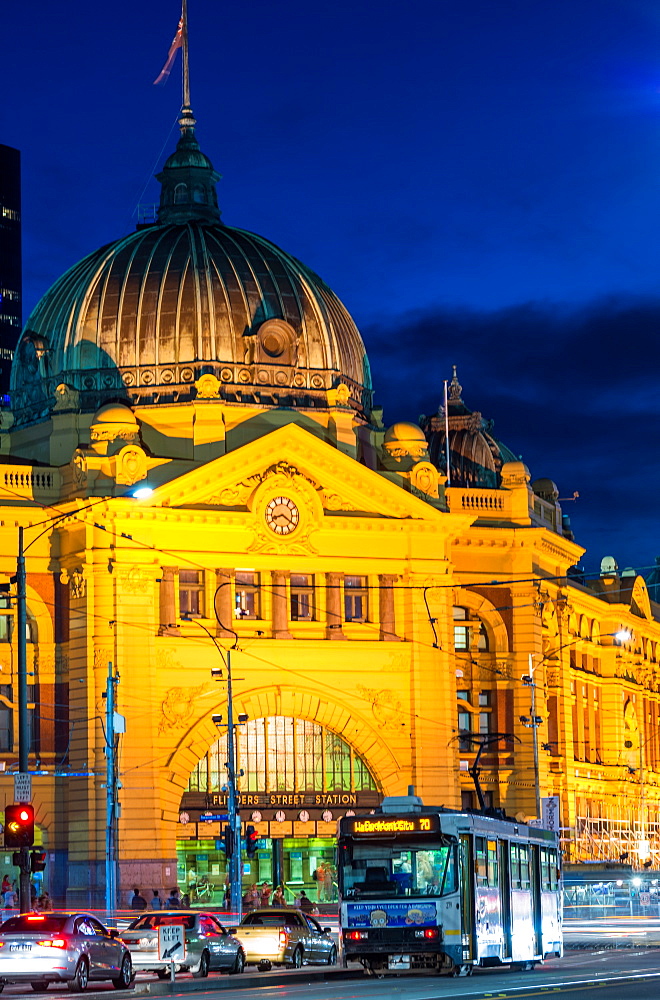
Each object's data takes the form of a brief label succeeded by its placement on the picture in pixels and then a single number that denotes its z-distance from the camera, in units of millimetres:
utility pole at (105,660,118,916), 76688
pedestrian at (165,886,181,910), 80762
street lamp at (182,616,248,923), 78375
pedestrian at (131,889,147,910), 82688
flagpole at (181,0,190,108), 105350
